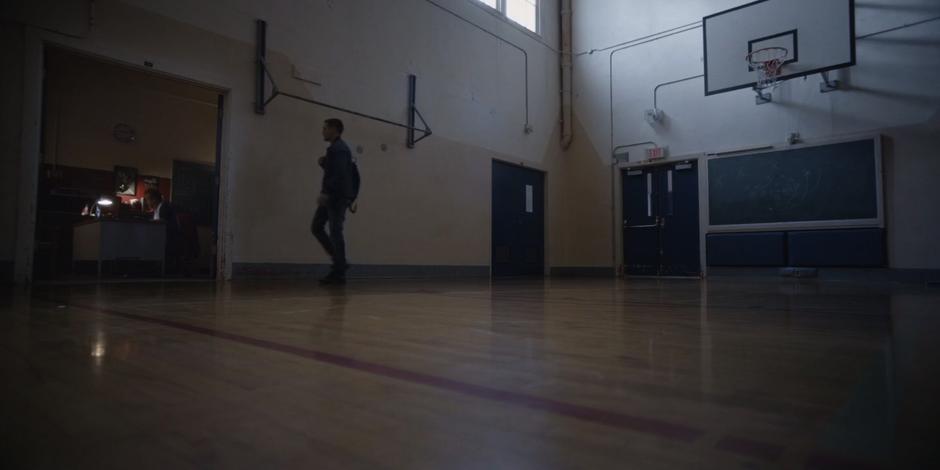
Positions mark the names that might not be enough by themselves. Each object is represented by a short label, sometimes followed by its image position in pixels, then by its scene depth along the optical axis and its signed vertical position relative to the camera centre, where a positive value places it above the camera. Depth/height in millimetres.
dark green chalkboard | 5430 +838
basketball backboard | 5195 +2421
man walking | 3436 +453
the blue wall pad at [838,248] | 5297 +108
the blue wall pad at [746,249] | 5891 +99
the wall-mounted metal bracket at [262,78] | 4191 +1480
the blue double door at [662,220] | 6621 +495
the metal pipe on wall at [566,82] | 7609 +2636
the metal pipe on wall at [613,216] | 7227 +581
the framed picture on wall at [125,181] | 7285 +1051
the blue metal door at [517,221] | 6648 +477
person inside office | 5551 +326
